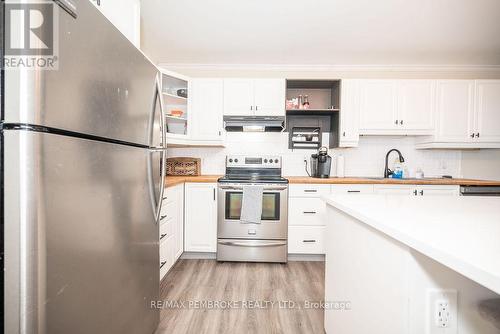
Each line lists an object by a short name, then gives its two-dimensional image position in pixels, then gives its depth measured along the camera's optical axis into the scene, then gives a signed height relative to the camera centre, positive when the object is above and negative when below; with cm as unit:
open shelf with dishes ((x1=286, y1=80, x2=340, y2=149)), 323 +64
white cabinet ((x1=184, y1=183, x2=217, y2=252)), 271 -68
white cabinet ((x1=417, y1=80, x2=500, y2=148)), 293 +68
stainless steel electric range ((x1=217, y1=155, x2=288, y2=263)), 262 -73
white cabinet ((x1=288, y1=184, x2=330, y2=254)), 269 -67
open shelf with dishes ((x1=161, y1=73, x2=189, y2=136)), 288 +76
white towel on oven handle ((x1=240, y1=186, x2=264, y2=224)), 261 -48
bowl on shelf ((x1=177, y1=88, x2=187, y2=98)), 299 +91
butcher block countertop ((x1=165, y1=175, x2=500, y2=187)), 266 -19
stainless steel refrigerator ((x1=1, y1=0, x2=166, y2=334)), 57 -8
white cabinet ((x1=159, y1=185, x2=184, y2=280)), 211 -67
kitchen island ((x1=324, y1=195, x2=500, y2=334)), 58 -33
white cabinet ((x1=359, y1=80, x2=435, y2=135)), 297 +77
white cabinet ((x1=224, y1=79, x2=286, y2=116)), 299 +86
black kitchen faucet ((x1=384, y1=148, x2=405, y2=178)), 318 -6
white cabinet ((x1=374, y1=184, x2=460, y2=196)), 268 -28
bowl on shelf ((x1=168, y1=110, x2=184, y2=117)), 292 +63
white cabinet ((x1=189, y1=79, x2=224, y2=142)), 301 +71
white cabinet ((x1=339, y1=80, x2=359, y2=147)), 297 +65
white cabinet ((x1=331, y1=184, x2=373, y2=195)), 270 -28
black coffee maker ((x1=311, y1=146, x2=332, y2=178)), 294 +0
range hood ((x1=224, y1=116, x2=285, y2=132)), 295 +54
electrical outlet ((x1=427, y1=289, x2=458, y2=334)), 71 -45
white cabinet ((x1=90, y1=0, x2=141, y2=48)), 124 +87
